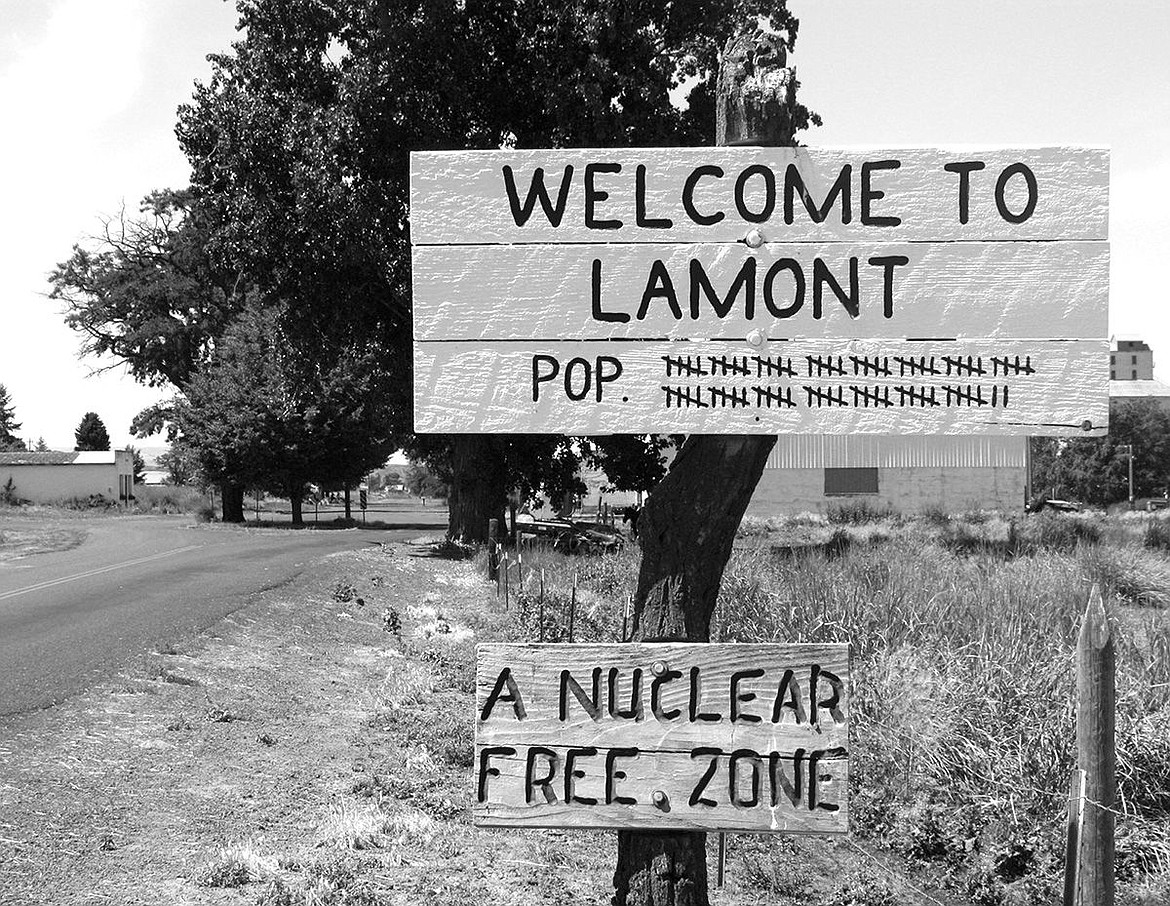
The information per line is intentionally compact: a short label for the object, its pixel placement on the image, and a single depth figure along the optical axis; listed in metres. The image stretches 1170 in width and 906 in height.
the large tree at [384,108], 19.89
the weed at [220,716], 7.30
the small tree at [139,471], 96.09
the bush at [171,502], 59.75
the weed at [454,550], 24.10
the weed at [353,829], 4.69
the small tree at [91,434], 107.12
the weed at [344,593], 14.41
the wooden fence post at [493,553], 16.75
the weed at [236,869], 4.27
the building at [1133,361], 158.00
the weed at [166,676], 8.57
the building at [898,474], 44.53
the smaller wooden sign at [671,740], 2.70
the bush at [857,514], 34.09
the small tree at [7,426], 105.75
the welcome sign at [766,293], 2.64
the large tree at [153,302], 47.28
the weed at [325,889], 4.02
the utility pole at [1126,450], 84.62
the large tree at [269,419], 40.12
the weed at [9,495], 62.45
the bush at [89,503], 63.59
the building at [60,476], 69.88
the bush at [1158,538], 16.88
